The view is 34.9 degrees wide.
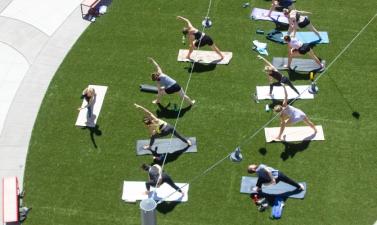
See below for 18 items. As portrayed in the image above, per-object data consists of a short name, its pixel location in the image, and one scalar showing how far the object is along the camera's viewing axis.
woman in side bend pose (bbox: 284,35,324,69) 18.91
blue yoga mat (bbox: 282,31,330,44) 20.50
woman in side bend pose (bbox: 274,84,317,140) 16.48
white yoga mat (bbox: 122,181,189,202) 15.78
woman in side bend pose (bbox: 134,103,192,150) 16.72
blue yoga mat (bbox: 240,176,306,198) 15.60
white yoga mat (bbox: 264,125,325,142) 17.11
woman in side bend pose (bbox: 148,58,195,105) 17.91
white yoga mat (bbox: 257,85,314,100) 18.45
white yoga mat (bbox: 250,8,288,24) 21.53
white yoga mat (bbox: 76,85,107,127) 18.14
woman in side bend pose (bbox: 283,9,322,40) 19.94
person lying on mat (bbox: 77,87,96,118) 17.98
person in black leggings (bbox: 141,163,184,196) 15.36
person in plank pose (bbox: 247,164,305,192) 15.14
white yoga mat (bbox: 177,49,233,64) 20.05
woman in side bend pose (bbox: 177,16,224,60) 19.47
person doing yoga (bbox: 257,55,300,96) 17.84
